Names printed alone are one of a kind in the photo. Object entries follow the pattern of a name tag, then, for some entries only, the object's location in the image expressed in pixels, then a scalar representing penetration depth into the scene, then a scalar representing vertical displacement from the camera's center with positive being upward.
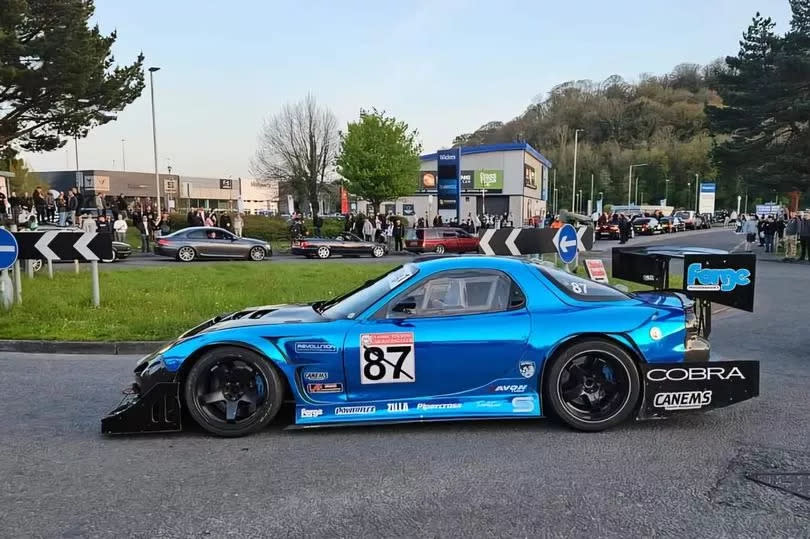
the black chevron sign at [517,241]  11.62 -0.36
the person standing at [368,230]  31.03 -0.39
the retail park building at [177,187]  69.44 +4.83
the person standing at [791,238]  23.53 -0.63
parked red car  28.42 -0.87
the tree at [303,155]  49.78 +5.63
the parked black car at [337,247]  25.39 -1.04
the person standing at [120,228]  23.92 -0.22
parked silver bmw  22.17 -0.86
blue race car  4.52 -1.09
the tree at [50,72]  22.02 +5.85
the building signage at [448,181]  47.50 +3.39
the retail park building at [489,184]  60.11 +3.87
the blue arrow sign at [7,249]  9.21 -0.40
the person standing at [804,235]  22.42 -0.48
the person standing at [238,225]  29.03 -0.12
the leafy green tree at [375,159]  43.22 +4.61
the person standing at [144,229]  25.12 -0.27
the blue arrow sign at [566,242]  11.80 -0.39
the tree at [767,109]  30.19 +6.00
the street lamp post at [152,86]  32.63 +7.64
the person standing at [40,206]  24.06 +0.67
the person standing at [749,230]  28.81 -0.38
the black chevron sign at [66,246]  9.92 -0.38
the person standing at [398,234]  30.69 -0.62
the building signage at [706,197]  62.91 +2.63
